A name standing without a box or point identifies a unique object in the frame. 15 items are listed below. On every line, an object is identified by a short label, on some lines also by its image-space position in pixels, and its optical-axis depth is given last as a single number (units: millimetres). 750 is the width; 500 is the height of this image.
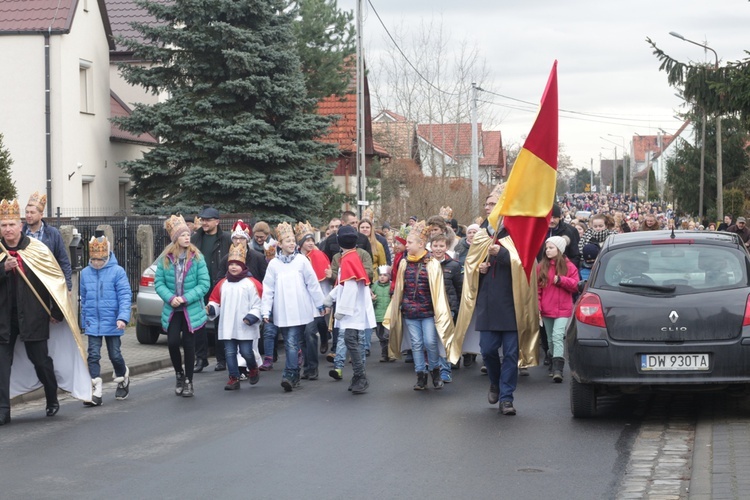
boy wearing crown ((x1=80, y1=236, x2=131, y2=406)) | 11656
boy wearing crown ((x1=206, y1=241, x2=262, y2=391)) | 12777
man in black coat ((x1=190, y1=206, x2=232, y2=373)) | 14809
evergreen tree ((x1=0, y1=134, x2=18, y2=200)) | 22359
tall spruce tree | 27484
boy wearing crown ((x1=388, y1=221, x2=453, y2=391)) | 12453
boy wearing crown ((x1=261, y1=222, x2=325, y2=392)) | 12672
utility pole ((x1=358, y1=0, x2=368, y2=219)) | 28469
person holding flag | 10078
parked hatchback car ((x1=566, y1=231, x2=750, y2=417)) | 9438
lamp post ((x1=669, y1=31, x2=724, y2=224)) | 41562
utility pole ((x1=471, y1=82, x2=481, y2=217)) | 42375
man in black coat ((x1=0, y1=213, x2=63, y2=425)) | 10414
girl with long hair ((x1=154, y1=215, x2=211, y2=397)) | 12180
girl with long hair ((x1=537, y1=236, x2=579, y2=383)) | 12711
